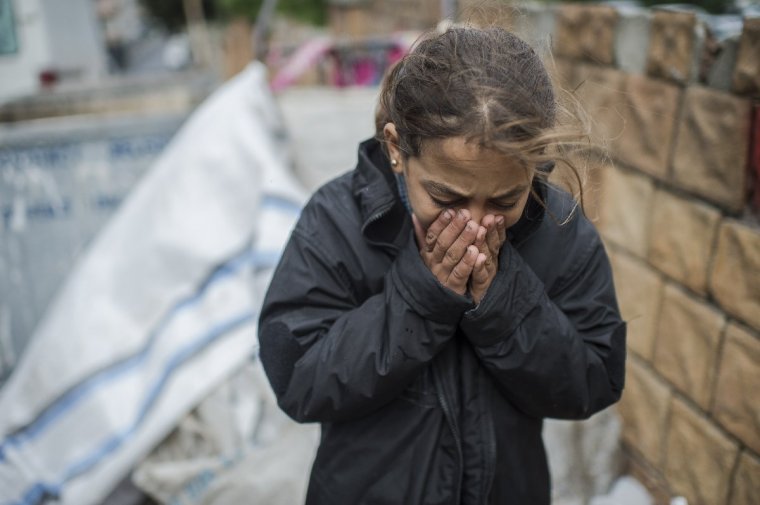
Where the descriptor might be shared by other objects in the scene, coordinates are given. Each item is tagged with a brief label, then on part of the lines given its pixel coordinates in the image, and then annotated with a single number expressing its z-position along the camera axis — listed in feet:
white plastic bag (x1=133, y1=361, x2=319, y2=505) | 8.60
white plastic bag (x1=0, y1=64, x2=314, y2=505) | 9.52
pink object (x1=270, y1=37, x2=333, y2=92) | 15.58
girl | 4.16
